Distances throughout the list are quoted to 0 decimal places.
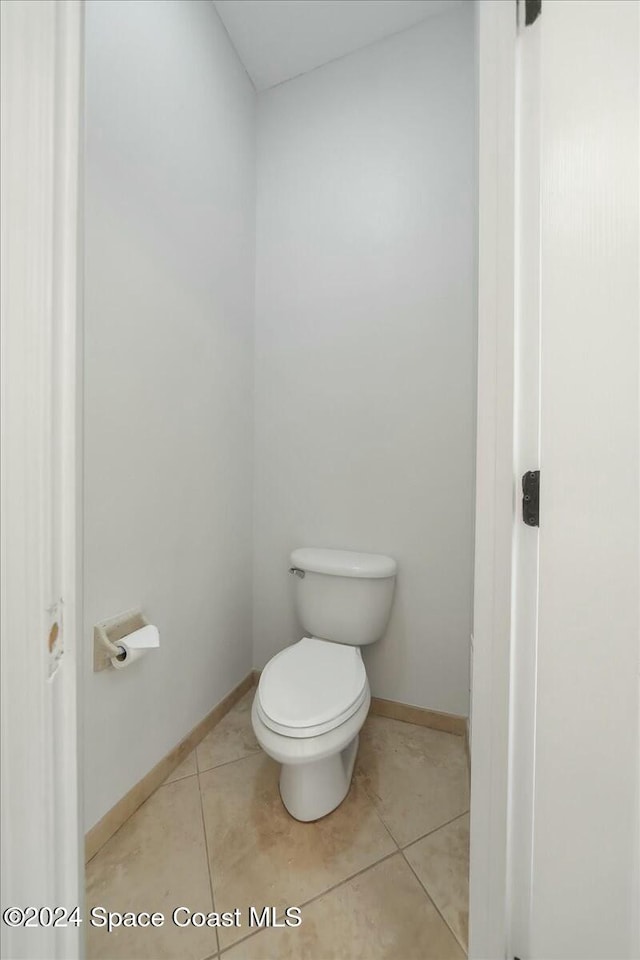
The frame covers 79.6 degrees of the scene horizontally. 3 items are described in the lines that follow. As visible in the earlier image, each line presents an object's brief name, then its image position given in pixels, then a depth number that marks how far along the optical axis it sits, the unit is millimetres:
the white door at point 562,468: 521
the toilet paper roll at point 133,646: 1033
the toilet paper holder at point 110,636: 1024
